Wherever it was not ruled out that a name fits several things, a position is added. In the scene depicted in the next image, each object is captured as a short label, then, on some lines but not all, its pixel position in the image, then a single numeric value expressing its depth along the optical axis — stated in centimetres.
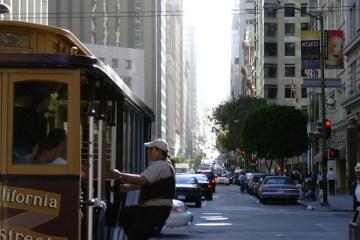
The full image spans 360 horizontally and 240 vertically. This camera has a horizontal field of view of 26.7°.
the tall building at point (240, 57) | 17900
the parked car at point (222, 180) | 7992
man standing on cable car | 860
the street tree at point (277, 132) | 6475
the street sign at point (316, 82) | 3588
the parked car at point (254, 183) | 4425
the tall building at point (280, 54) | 10538
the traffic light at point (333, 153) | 3338
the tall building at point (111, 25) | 11556
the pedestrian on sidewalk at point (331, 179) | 4384
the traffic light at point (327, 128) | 3350
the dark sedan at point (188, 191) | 3150
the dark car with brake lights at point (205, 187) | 3934
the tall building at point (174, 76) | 15520
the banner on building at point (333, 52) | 4112
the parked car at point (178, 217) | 1812
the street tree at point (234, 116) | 8379
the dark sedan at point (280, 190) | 3659
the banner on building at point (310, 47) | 3731
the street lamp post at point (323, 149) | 3344
